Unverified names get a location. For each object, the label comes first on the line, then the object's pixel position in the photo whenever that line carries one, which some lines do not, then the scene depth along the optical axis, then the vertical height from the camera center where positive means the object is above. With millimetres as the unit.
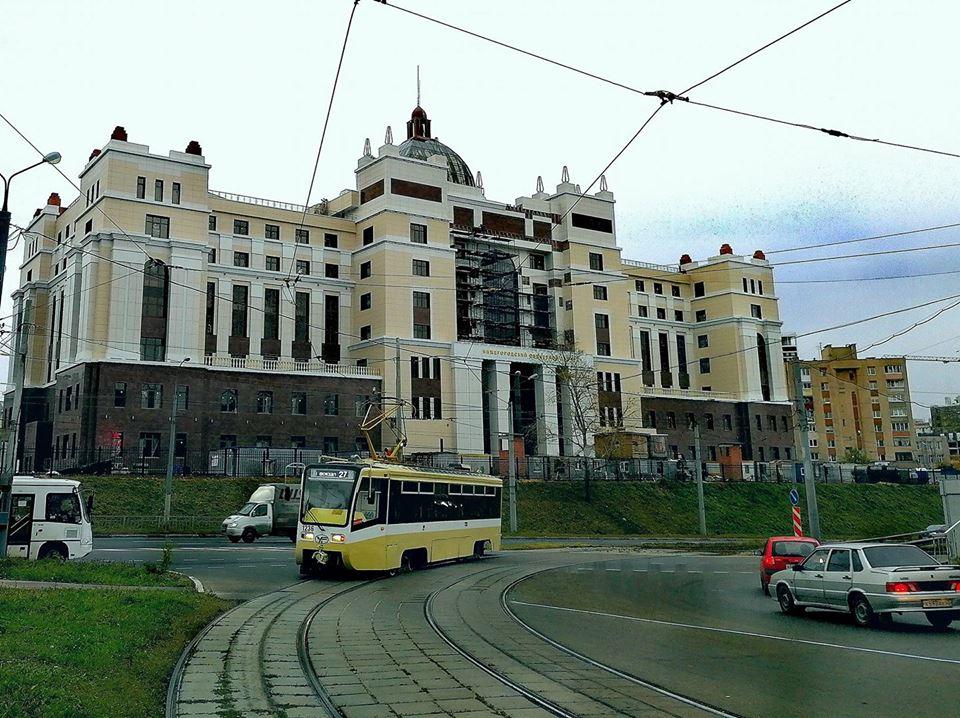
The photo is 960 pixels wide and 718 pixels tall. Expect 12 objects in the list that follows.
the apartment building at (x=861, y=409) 124812 +10542
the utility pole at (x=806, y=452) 30141 +1072
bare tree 67062 +6926
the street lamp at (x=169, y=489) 40434 +417
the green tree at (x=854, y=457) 109181 +3021
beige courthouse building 56312 +14145
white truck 37250 -942
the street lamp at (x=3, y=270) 17453 +4485
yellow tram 22281 -647
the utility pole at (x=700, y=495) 51219 -714
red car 21906 -1873
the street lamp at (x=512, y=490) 45188 -98
